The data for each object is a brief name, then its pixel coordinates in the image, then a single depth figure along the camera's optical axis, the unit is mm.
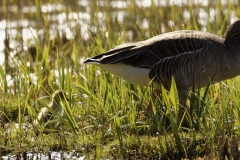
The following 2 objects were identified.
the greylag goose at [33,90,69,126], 13970
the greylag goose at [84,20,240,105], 14437
